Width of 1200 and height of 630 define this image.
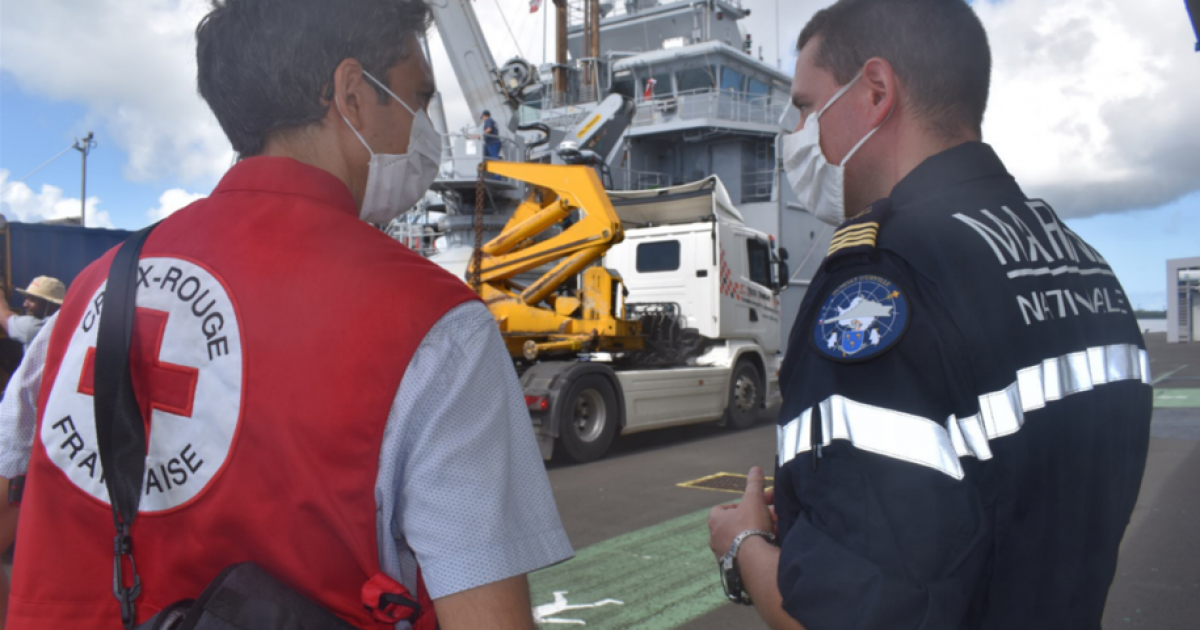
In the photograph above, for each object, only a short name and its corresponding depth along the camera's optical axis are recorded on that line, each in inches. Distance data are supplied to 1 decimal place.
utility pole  1086.4
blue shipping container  308.8
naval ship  1003.9
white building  1536.7
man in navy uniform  49.6
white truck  418.9
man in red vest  45.3
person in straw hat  243.8
